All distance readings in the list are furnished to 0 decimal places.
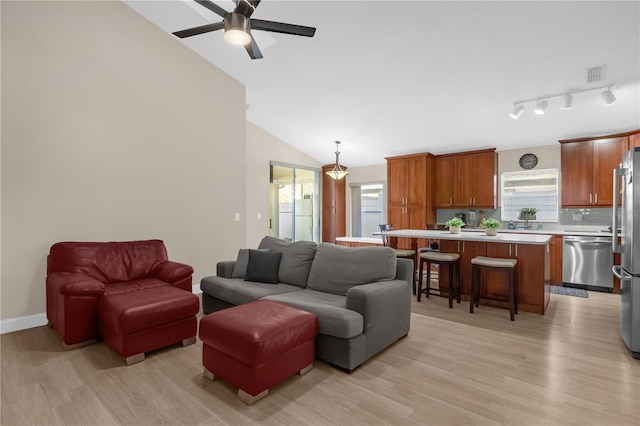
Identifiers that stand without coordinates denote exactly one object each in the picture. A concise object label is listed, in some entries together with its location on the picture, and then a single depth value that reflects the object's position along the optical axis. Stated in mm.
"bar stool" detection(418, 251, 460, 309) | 4102
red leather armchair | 2902
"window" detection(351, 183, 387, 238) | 8398
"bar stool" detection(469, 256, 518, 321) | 3641
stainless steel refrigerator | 2732
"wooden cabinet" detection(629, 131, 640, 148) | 4941
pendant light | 6745
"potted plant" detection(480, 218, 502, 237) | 4320
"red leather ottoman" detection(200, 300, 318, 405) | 2092
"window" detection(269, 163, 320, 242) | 7809
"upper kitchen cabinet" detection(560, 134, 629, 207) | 5203
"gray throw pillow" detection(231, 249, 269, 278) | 3898
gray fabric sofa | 2514
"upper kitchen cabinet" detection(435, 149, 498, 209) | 6301
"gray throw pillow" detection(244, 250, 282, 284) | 3666
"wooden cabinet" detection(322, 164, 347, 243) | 8453
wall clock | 6082
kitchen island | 3842
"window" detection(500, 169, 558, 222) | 6004
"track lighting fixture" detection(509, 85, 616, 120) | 3906
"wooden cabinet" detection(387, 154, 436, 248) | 6762
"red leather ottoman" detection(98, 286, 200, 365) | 2639
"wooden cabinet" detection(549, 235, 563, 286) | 5344
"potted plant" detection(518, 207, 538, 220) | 6051
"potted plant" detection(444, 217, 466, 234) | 4589
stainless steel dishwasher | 4949
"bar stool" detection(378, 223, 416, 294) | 4695
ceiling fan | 2531
